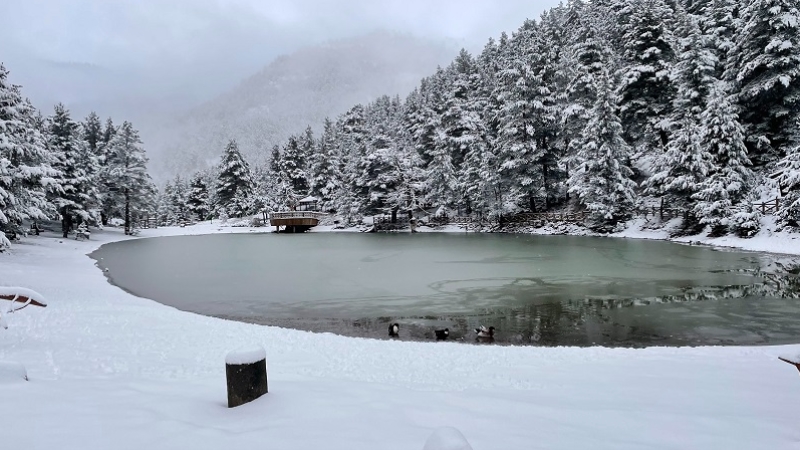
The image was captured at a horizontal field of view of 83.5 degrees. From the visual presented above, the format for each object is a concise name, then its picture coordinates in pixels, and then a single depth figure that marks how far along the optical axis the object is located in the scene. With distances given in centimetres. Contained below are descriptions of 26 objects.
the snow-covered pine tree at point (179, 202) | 8494
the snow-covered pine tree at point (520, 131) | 4438
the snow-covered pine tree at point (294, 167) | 7781
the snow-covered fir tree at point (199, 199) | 8469
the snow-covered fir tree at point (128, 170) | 5103
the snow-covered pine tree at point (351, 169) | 5922
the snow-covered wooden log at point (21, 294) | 598
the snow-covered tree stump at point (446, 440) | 213
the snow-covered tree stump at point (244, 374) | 437
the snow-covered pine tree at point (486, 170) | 4678
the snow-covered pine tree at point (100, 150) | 5031
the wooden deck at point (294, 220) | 5906
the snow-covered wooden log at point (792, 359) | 364
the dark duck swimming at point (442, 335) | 1059
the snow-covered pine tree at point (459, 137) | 5203
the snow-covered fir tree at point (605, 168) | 3766
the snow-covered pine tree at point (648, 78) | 4100
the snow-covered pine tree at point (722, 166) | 2952
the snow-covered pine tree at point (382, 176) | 5556
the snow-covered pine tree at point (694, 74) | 3488
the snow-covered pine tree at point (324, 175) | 7031
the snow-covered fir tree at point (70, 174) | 3884
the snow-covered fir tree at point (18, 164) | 1930
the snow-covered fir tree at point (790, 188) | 2441
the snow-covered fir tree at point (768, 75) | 3002
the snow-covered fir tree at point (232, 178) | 7900
